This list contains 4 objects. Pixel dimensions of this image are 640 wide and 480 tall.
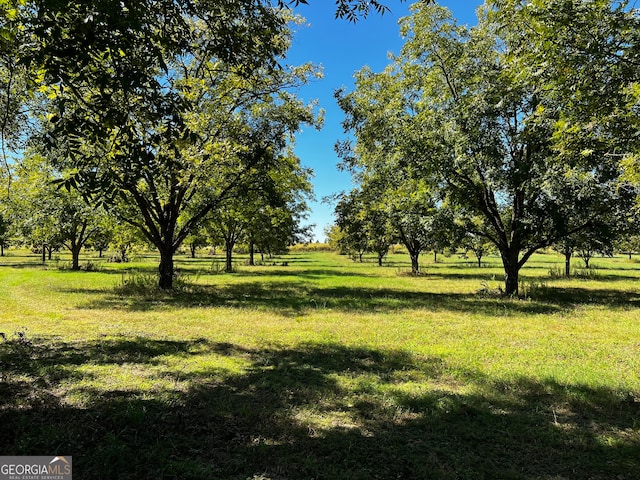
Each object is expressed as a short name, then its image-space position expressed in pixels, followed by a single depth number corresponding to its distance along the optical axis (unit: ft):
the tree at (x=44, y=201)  50.19
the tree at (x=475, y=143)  45.11
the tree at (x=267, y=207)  58.08
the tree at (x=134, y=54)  11.59
